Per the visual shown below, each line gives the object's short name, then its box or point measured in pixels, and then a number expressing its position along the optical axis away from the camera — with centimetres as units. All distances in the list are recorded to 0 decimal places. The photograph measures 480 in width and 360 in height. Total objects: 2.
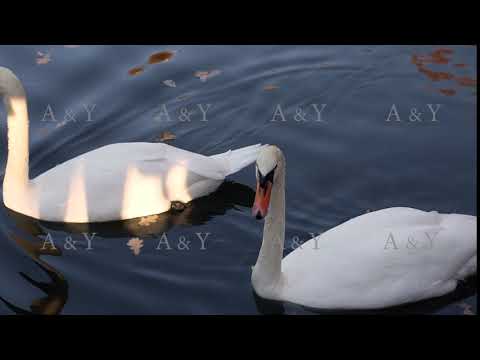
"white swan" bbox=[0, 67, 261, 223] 871
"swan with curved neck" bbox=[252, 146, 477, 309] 711
